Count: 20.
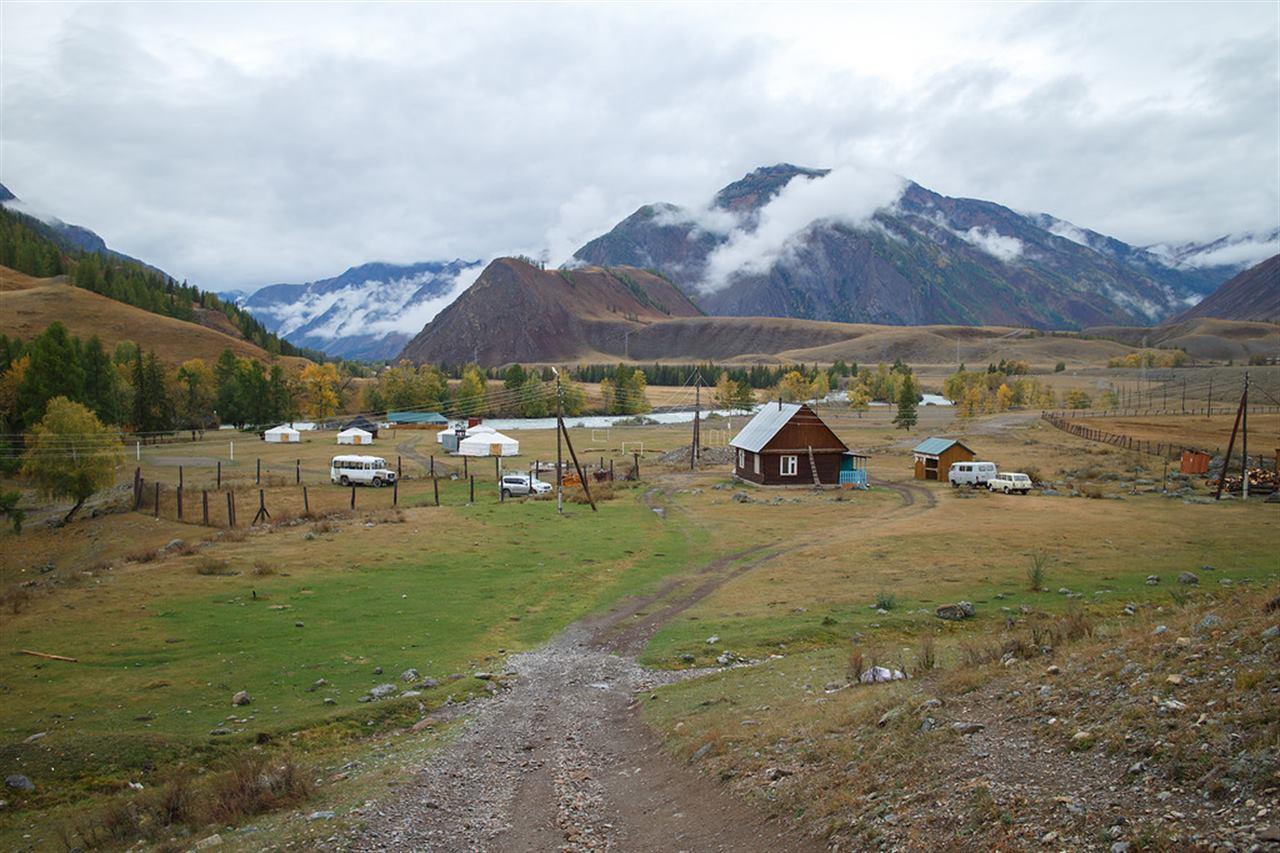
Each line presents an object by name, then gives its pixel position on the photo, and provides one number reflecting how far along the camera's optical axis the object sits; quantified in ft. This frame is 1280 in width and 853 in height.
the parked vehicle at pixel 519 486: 181.47
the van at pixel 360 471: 200.13
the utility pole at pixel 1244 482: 150.21
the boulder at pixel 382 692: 55.42
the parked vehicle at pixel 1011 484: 173.68
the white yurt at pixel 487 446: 270.46
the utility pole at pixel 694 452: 235.75
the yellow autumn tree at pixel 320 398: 442.50
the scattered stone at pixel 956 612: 72.95
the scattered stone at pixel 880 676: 49.39
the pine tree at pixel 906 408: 359.05
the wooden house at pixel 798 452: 194.90
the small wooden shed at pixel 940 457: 205.26
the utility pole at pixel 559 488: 145.07
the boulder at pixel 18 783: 41.39
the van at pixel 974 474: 186.19
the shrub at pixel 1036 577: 83.00
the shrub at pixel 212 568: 92.27
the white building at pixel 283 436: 327.47
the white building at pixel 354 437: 315.37
